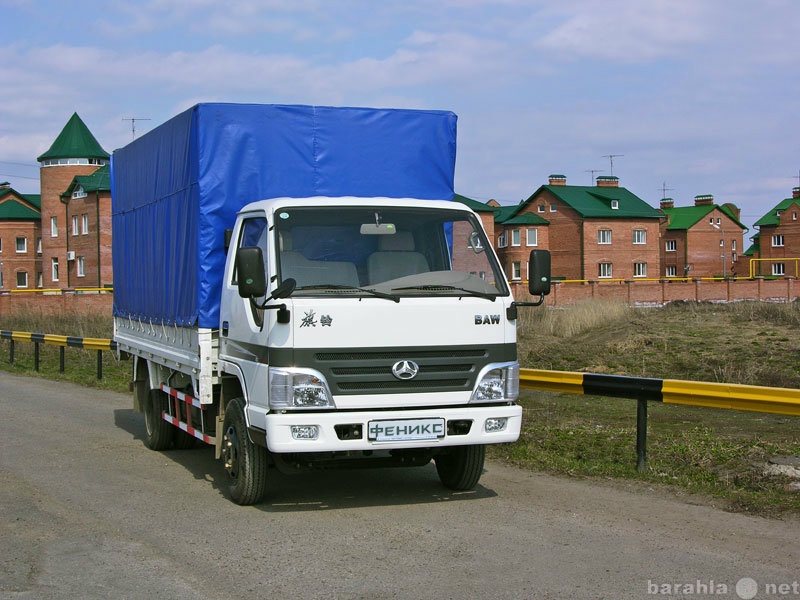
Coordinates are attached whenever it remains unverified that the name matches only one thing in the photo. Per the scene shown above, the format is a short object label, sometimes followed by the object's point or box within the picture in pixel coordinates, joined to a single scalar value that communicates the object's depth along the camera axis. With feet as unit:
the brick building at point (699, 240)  298.97
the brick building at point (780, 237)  319.47
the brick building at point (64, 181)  232.73
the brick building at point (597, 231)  256.52
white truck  23.07
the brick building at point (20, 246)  273.13
